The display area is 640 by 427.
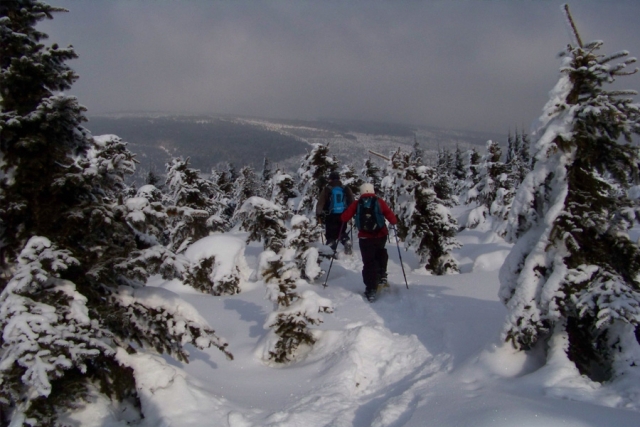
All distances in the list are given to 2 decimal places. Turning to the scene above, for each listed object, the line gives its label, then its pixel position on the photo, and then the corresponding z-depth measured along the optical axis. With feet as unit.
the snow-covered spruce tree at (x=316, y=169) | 62.80
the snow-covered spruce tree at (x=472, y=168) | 121.39
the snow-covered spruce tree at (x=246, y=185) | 128.67
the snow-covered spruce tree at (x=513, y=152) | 91.88
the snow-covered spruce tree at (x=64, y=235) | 11.21
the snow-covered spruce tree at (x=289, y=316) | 18.13
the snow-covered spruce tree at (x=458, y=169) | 209.46
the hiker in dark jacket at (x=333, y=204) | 37.78
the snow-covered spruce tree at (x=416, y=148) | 270.30
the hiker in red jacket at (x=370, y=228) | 25.76
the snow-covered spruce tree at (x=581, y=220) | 13.06
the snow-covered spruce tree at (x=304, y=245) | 31.30
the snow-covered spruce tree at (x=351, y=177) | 83.14
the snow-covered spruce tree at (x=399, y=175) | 42.67
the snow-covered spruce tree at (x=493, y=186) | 85.97
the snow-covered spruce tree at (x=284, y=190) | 76.54
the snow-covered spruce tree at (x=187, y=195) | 61.21
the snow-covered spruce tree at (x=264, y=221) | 41.27
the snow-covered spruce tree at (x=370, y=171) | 107.24
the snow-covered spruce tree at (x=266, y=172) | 200.25
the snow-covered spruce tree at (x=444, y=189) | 117.29
